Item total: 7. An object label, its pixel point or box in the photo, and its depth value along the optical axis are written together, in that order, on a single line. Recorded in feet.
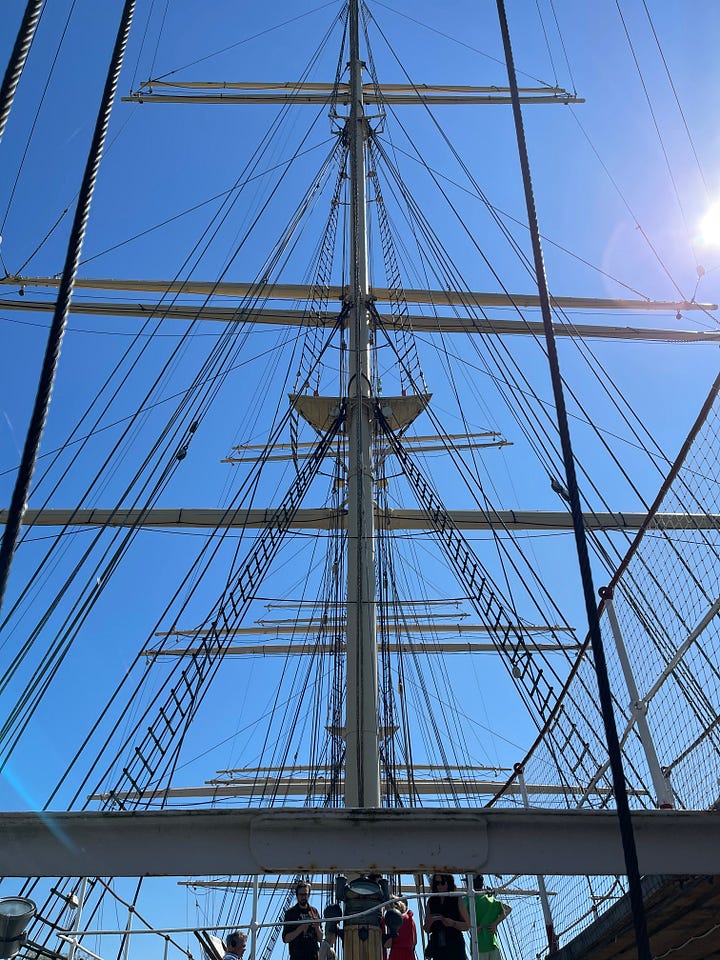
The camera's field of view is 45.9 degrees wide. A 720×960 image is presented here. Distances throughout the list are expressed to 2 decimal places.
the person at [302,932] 18.06
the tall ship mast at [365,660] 13.76
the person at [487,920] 18.34
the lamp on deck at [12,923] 13.51
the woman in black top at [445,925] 16.33
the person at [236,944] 17.94
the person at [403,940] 17.10
